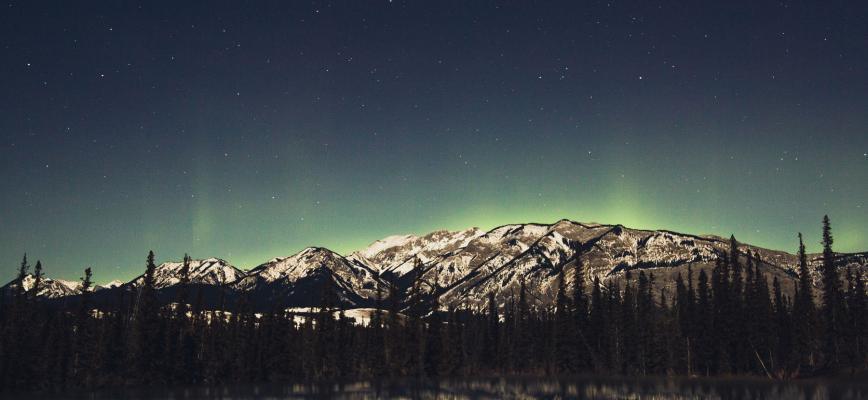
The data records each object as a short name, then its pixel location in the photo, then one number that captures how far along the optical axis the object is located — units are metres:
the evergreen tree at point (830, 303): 107.06
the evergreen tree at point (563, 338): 135.50
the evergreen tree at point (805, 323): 108.62
